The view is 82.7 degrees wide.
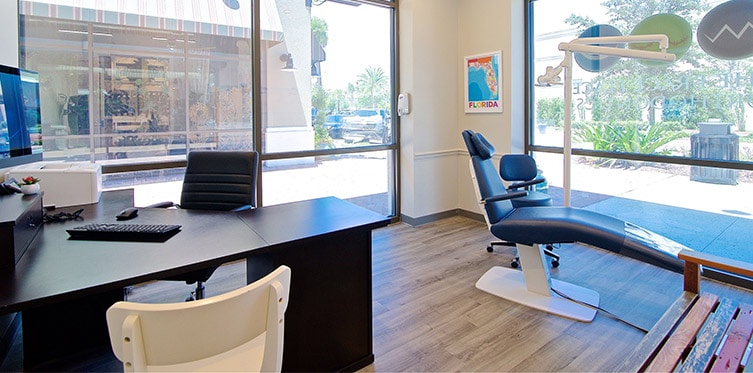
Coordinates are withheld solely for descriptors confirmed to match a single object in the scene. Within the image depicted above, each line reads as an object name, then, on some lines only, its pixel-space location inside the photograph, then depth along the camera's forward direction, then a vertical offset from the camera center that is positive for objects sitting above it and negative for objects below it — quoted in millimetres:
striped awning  2887 +1135
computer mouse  2080 -234
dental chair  2393 -459
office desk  1427 -349
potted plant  2043 -87
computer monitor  2027 +258
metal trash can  3070 +74
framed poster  4352 +830
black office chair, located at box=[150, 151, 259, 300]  2836 -107
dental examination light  2824 +699
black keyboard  1746 -276
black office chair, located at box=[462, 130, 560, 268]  3129 -126
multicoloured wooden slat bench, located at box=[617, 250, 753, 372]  1431 -646
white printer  2314 -79
